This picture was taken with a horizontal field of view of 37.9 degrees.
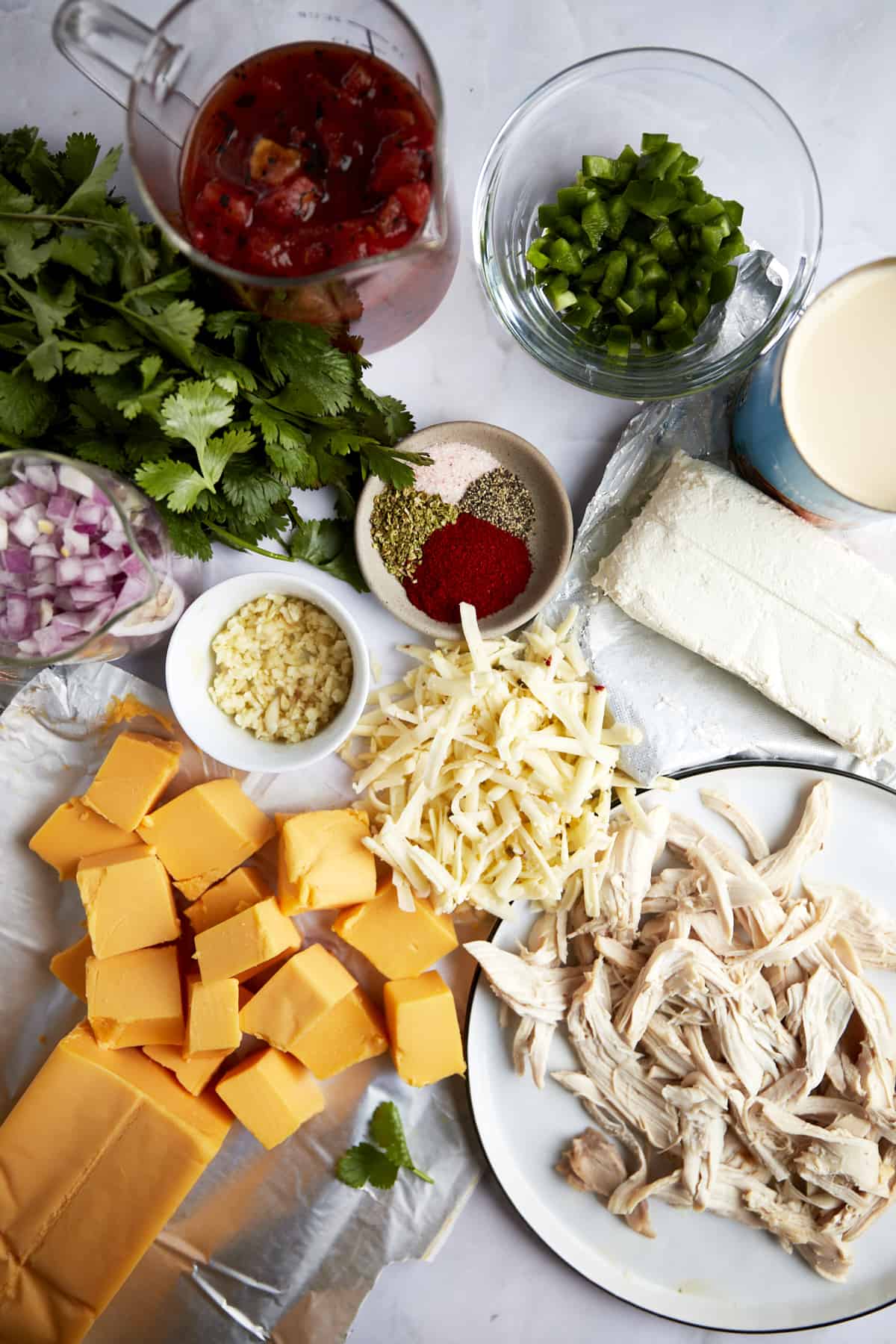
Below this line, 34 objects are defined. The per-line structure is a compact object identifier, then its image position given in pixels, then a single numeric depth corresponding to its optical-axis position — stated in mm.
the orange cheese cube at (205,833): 460
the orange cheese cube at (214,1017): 454
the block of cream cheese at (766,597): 444
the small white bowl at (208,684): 452
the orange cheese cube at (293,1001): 455
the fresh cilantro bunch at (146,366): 388
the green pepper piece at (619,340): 442
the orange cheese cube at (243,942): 452
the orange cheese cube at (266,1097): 458
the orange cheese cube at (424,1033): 454
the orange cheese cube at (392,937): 462
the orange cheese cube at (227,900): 471
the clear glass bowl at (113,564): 407
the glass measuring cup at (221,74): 363
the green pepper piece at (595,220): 428
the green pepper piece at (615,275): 428
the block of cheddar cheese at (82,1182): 459
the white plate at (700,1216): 472
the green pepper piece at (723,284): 428
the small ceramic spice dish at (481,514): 459
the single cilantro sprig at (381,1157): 468
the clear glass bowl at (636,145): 442
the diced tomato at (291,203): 360
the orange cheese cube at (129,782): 460
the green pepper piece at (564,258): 429
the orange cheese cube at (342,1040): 462
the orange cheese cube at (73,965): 471
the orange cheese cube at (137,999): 459
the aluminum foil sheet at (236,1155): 475
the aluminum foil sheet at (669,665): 468
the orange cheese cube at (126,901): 459
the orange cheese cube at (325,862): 451
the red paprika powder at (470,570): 457
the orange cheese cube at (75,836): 467
